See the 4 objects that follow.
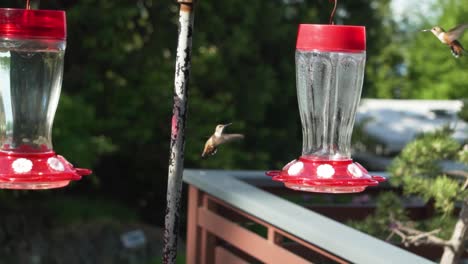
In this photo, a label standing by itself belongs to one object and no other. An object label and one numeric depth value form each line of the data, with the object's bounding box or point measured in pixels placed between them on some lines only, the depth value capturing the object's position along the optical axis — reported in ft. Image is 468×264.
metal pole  7.10
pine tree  12.50
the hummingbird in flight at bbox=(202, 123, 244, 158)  9.26
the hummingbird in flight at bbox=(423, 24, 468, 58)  11.18
